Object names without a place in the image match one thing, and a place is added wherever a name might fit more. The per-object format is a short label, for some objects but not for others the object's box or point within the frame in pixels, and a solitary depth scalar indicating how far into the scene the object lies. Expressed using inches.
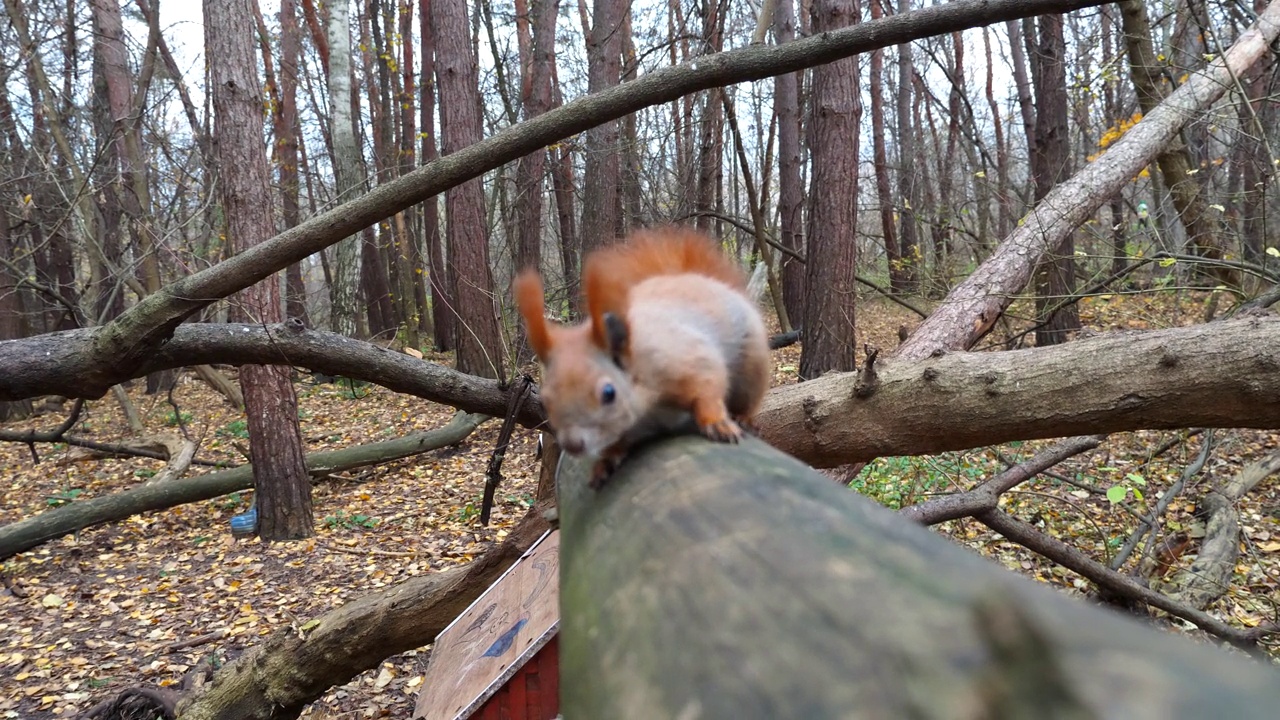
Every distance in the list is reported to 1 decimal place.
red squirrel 56.7
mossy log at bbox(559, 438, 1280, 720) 16.8
